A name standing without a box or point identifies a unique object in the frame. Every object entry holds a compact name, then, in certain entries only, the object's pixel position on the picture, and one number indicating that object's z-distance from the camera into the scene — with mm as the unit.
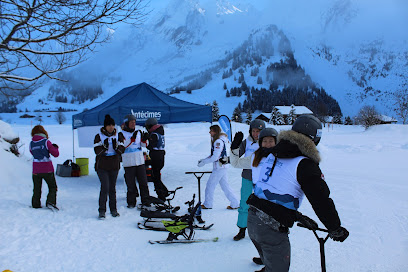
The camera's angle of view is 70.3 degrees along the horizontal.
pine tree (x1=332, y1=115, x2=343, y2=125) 84562
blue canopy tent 9070
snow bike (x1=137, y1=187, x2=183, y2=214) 5993
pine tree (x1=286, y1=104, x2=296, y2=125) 80688
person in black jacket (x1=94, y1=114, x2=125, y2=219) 5582
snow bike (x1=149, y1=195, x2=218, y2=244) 4402
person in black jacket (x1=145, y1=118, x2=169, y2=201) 7066
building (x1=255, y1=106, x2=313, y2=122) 85688
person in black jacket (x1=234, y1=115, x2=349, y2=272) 2053
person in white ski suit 5676
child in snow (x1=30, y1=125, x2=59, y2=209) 5863
